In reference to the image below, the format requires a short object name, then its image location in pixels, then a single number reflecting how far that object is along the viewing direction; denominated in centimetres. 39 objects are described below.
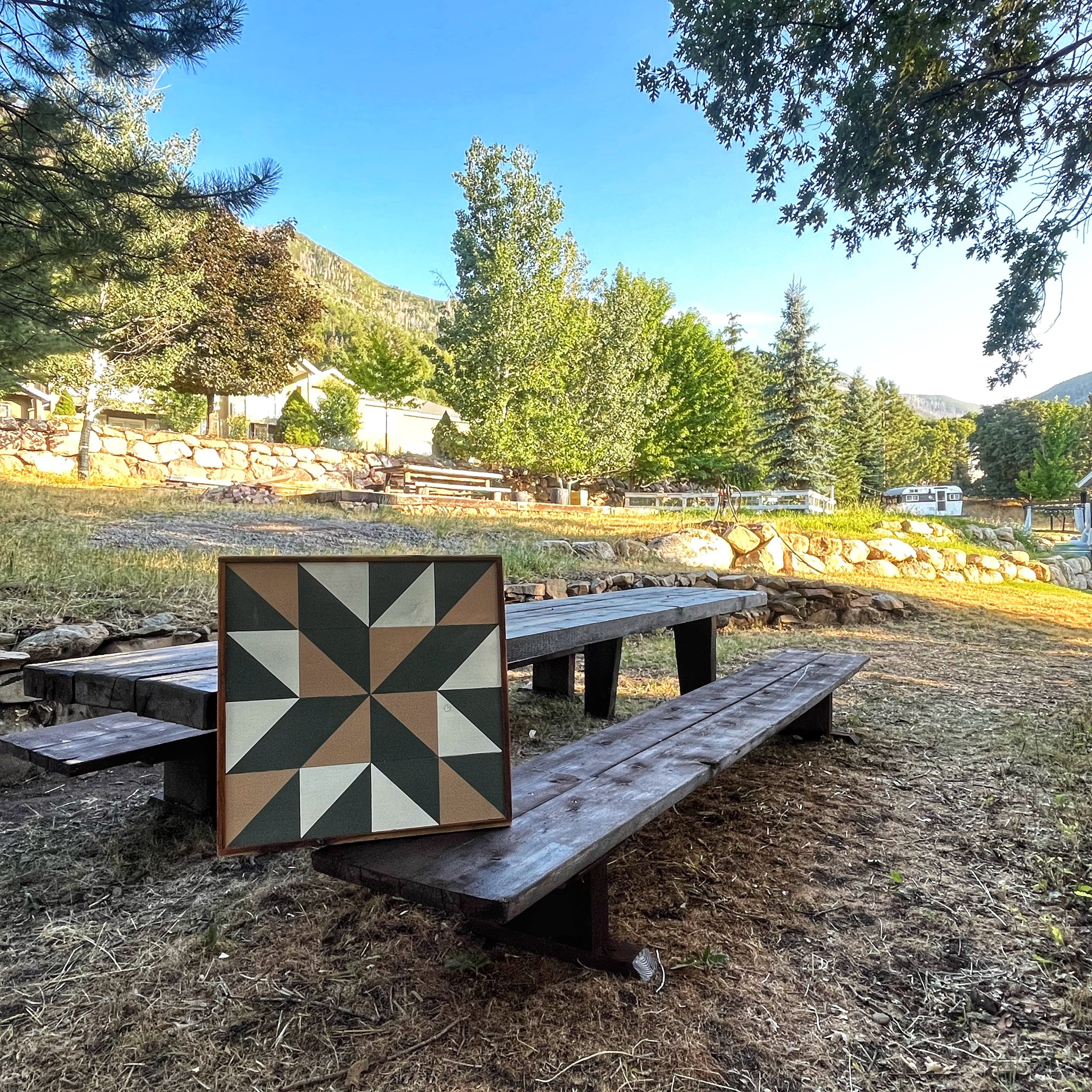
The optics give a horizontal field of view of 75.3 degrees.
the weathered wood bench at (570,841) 120
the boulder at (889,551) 1070
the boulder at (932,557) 1108
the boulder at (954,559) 1125
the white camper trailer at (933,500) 2934
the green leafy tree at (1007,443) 4150
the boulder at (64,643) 303
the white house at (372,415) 3123
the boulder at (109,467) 1367
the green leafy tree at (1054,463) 3781
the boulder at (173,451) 1478
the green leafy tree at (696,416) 2418
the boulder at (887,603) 794
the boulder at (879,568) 1031
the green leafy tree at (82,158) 354
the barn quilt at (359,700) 129
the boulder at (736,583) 753
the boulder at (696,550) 851
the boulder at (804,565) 943
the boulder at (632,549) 824
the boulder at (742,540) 923
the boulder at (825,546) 1013
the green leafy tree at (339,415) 2653
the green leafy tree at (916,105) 449
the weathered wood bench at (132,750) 192
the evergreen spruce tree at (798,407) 1997
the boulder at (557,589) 577
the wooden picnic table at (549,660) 160
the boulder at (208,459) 1532
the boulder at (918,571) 1070
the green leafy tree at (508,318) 1695
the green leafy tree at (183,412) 2405
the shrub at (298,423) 2523
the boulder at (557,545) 767
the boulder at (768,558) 914
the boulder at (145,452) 1454
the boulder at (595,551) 778
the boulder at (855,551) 1040
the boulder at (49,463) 1270
